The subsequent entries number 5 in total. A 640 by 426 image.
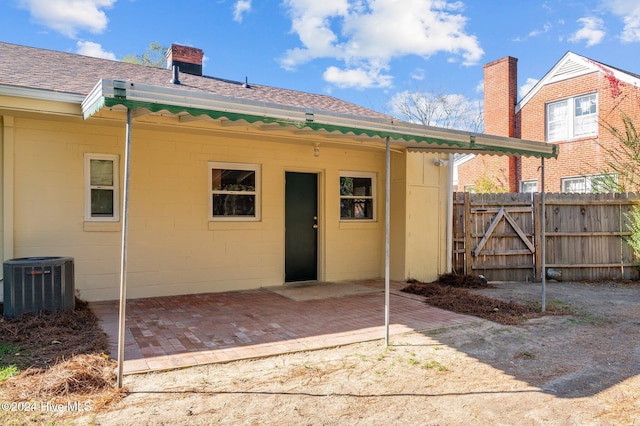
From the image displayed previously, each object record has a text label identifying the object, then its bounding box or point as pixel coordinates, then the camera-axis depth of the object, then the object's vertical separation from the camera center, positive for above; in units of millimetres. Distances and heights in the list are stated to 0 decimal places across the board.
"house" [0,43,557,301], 5377 +545
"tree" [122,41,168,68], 27719 +10124
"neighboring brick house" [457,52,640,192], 13898 +3438
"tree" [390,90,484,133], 27703 +6813
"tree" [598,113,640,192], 11320 +1403
